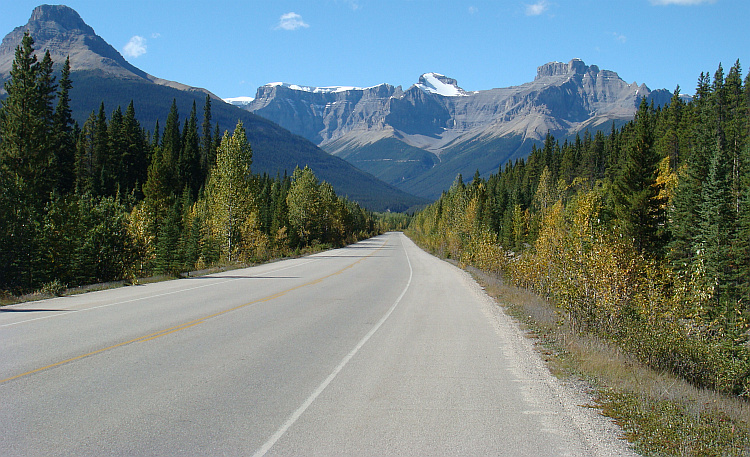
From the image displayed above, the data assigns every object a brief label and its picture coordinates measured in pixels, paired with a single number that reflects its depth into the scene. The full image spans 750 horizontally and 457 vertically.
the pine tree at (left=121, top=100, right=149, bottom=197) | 72.81
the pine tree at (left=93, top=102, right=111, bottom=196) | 66.19
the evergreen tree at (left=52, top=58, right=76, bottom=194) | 59.09
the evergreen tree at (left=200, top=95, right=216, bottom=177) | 84.39
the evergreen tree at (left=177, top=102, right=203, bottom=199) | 80.44
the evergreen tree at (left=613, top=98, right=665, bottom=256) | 39.09
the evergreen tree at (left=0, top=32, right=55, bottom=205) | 41.03
